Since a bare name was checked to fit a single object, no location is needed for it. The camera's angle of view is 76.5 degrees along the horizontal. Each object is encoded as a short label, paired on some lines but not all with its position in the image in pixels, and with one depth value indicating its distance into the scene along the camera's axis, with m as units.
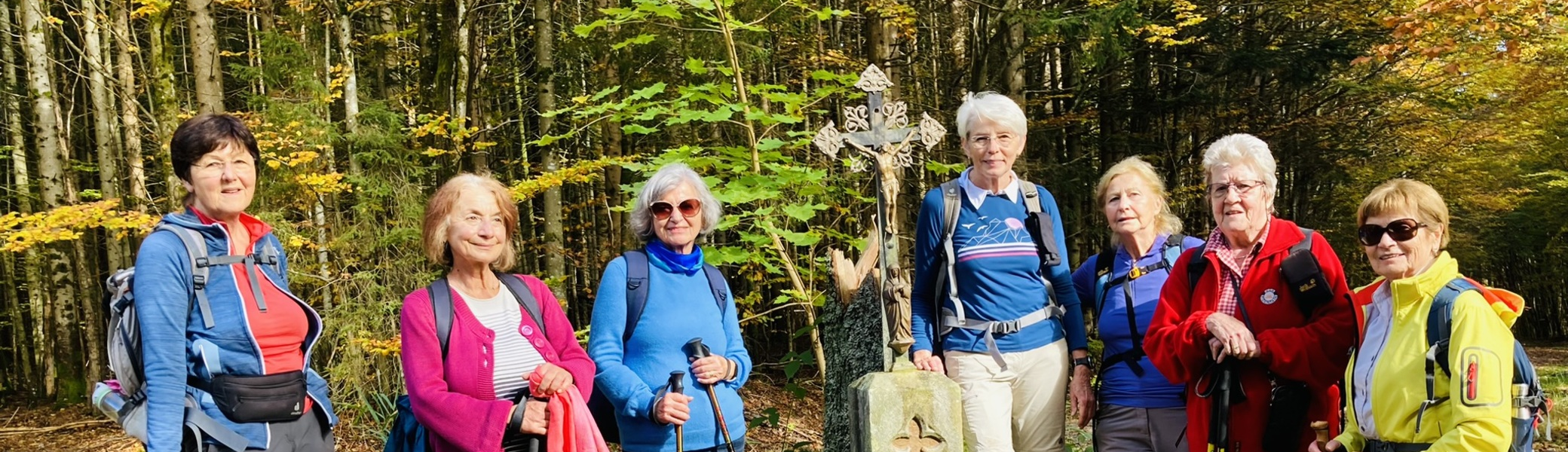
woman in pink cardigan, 2.96
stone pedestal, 3.43
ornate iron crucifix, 3.57
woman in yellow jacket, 2.41
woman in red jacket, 2.93
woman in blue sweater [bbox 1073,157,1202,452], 3.42
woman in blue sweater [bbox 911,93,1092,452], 3.51
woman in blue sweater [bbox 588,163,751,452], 3.30
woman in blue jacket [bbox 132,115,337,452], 2.70
